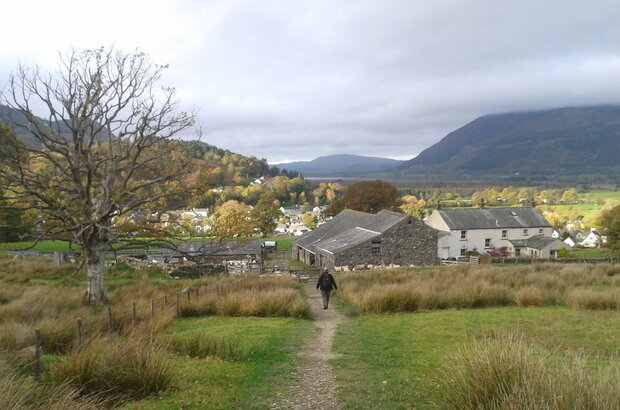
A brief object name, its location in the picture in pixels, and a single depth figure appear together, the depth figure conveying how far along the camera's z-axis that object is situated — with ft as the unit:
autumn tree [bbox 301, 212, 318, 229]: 315.37
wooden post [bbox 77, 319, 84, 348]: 27.17
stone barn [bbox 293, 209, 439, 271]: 116.88
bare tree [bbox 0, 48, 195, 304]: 54.44
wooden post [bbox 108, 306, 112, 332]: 35.06
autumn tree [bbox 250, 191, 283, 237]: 253.24
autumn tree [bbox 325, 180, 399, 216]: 225.56
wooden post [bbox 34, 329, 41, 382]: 21.45
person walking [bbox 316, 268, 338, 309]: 56.39
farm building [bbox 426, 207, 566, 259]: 181.04
